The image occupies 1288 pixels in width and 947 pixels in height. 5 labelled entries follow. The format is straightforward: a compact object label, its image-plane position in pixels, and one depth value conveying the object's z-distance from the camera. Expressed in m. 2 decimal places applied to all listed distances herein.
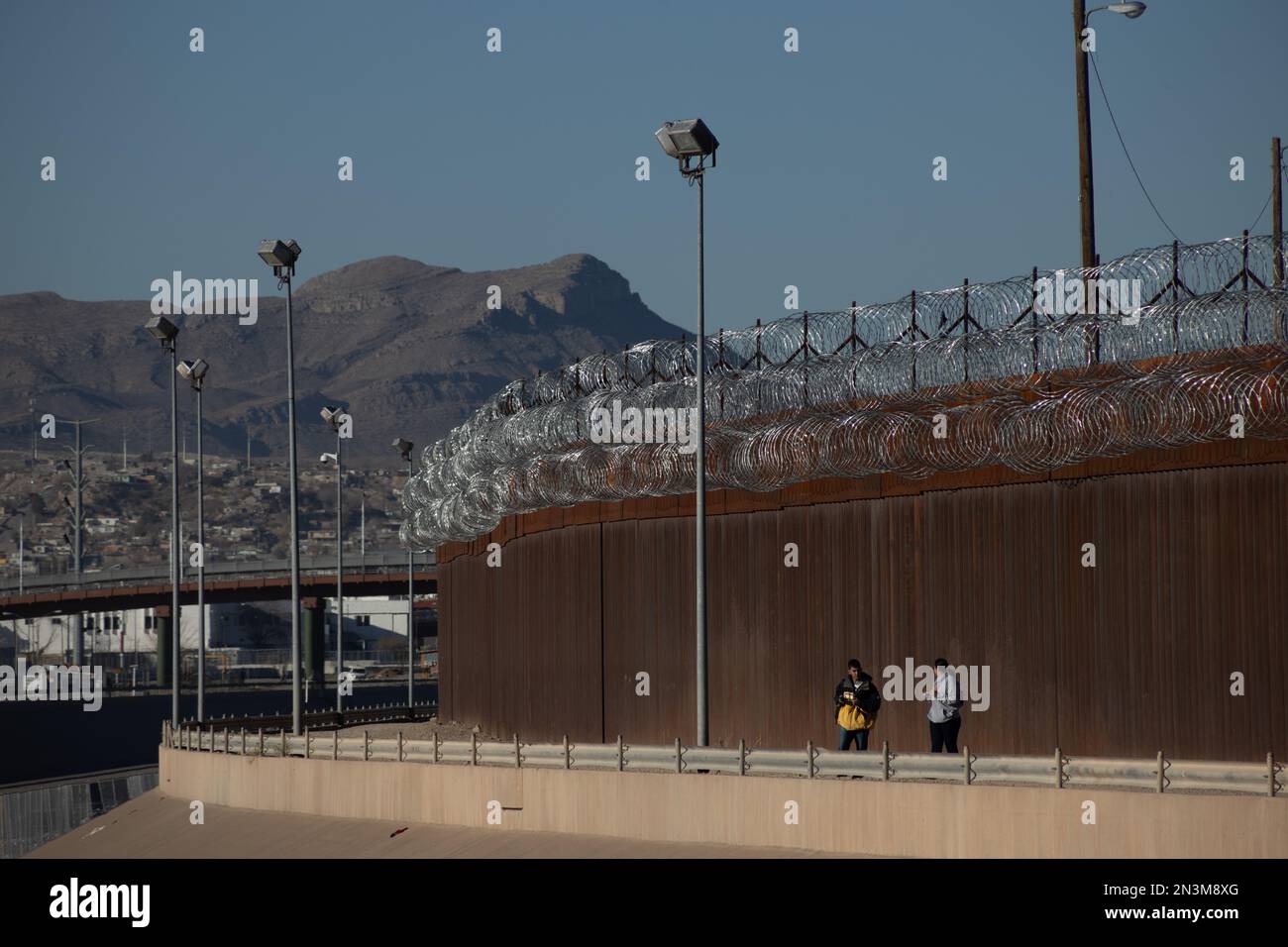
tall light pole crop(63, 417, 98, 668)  140.00
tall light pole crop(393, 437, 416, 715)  60.01
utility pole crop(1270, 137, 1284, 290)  52.47
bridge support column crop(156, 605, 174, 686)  116.38
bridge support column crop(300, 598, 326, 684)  115.44
